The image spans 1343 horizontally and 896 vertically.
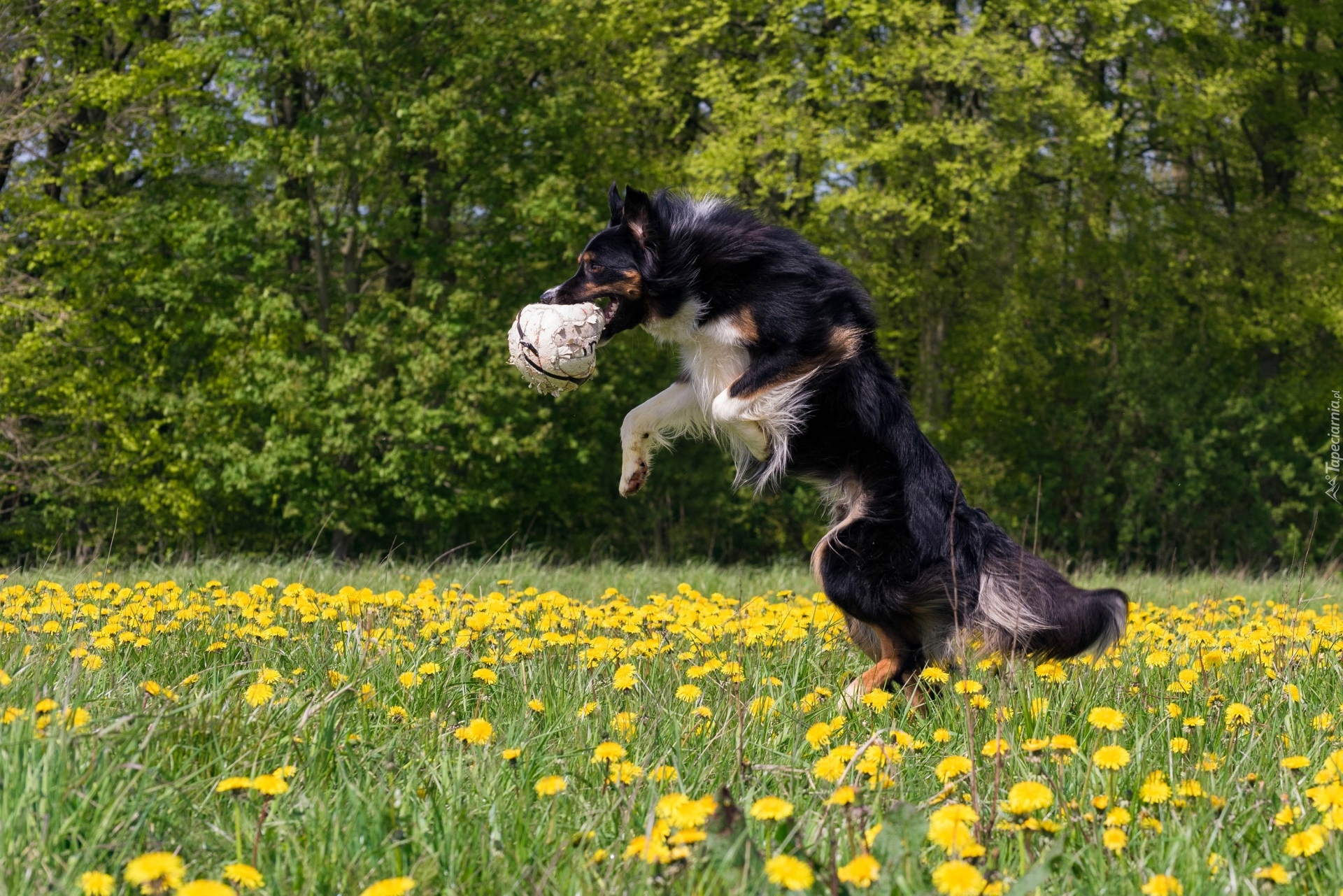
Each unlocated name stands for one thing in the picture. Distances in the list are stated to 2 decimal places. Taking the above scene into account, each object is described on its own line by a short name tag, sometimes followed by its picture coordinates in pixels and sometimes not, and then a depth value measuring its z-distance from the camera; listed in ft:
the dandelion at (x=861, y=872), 11.59
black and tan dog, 27.45
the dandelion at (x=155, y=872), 10.96
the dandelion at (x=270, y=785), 13.24
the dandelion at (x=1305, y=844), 13.20
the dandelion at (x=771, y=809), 13.11
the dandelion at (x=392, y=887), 11.09
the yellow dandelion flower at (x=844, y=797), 13.39
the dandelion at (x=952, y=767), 15.33
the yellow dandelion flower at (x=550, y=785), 14.28
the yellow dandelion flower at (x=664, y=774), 15.72
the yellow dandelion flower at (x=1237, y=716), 19.24
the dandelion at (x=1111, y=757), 15.48
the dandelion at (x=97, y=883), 11.39
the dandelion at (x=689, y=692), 20.53
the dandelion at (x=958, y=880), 11.32
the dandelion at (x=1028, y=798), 13.73
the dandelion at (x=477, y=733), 16.69
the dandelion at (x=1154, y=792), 15.62
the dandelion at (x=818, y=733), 17.53
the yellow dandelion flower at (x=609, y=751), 15.83
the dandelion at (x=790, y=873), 11.08
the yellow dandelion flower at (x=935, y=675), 24.06
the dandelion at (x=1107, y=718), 17.49
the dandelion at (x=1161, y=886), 12.09
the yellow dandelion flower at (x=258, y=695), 17.92
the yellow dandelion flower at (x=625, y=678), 21.80
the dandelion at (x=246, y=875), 11.75
